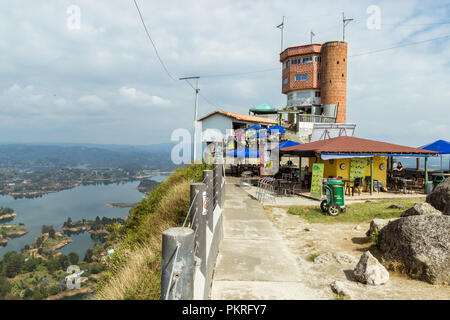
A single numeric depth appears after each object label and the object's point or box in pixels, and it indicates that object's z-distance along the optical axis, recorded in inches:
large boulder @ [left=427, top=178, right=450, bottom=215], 330.6
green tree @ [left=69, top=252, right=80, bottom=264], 2087.8
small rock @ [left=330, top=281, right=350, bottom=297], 173.8
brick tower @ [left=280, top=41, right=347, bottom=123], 1905.8
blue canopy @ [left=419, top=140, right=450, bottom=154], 738.8
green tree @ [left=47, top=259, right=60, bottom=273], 2009.8
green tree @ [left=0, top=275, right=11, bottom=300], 1263.0
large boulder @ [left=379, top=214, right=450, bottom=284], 185.6
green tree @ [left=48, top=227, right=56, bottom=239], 3265.3
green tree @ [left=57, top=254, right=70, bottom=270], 2065.7
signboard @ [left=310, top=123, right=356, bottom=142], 1020.5
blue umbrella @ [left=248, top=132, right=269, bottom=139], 898.1
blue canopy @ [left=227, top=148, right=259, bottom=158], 784.3
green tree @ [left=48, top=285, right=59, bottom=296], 1571.1
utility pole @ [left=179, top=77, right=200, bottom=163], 1014.5
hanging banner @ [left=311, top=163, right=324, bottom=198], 549.6
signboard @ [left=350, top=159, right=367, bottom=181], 645.9
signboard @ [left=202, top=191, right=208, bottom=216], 148.1
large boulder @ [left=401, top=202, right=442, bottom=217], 283.5
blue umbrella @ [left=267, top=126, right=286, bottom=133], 1066.8
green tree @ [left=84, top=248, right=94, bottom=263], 1991.9
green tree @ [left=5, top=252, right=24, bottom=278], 1907.5
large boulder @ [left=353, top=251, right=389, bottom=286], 187.2
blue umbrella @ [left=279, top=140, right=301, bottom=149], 874.9
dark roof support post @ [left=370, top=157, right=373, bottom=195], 606.7
